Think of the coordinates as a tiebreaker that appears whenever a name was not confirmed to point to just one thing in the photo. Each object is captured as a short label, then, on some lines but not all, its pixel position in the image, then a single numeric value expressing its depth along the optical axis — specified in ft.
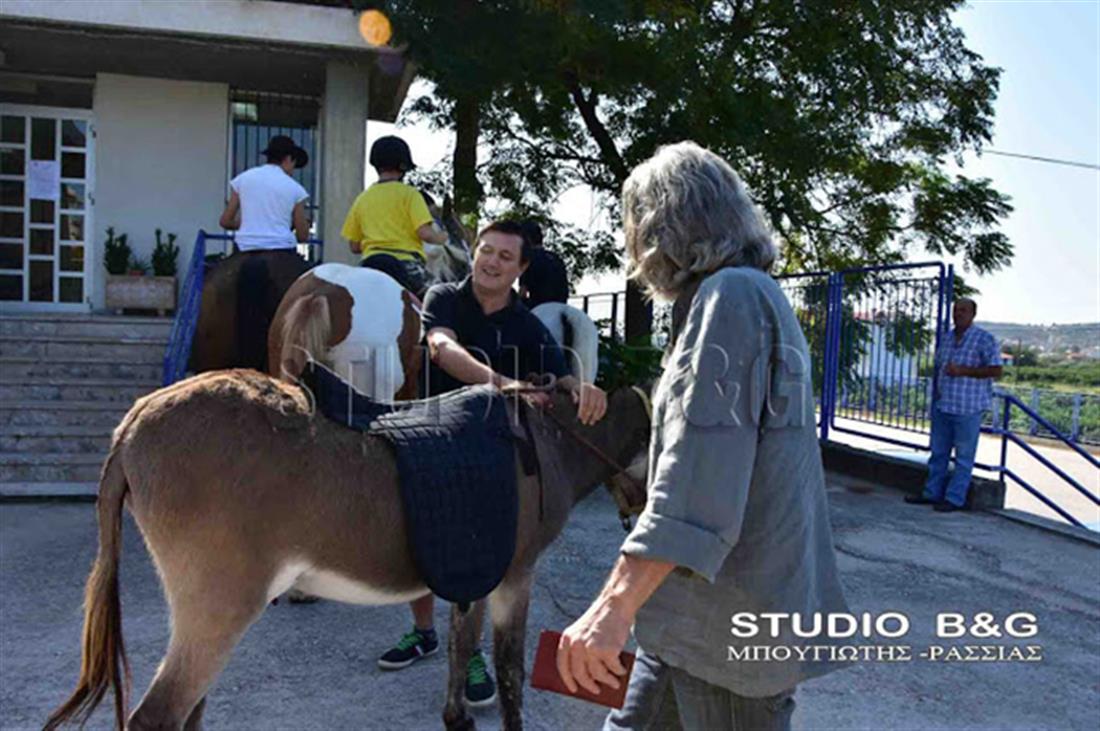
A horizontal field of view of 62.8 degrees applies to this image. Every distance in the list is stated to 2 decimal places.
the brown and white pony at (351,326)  16.60
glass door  36.35
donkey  8.20
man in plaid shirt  27.32
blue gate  30.91
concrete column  31.78
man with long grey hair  5.24
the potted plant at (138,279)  33.78
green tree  28.60
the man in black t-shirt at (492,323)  11.85
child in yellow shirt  18.61
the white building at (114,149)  35.78
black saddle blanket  9.02
